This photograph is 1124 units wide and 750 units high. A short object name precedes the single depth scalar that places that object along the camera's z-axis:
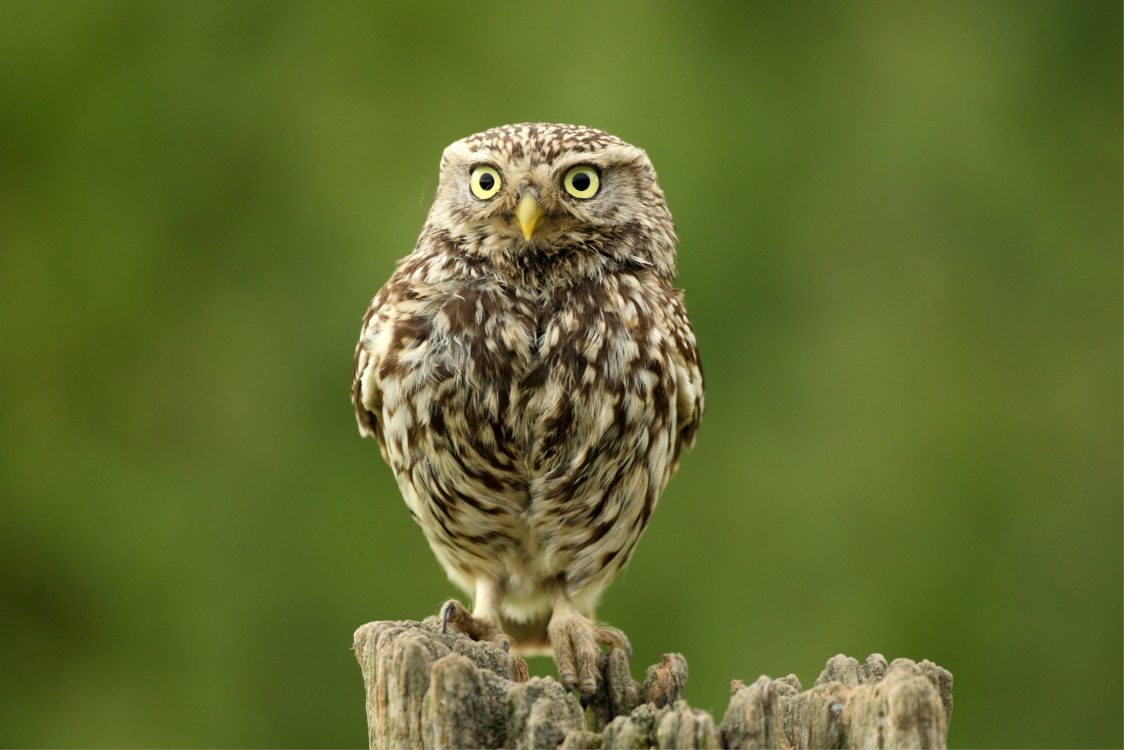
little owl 6.14
